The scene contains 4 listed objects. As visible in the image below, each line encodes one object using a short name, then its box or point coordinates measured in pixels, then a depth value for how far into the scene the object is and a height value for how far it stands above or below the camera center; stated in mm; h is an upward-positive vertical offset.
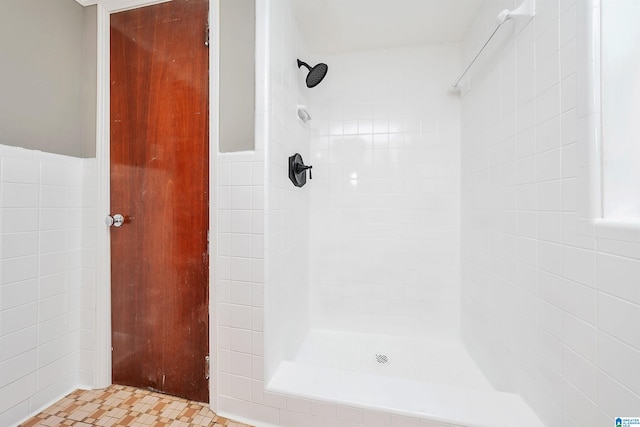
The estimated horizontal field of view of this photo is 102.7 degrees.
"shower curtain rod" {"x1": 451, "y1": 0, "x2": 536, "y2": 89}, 1008 +823
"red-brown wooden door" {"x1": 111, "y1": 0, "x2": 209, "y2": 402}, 1245 +88
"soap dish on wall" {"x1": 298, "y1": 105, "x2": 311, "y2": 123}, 1576 +645
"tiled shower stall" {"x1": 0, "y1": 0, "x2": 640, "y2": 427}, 796 -107
